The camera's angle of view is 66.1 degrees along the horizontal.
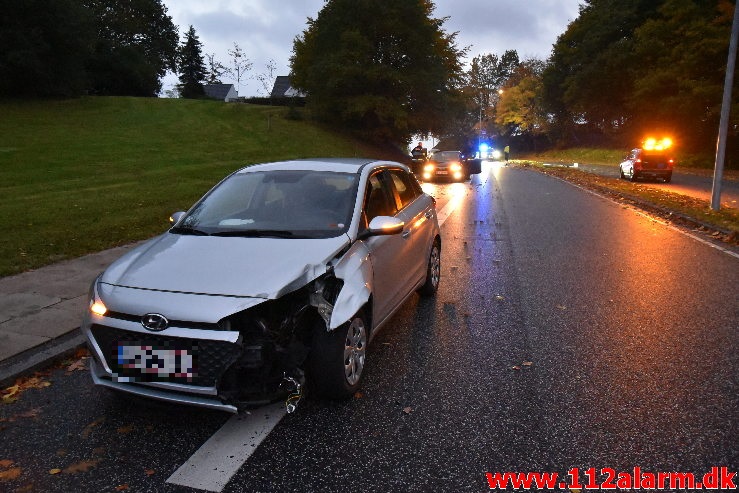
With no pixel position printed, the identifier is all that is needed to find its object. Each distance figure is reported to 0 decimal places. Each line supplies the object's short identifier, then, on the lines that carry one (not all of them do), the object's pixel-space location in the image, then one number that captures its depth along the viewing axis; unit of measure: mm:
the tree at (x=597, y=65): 54031
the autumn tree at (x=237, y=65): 48500
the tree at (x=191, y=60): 74081
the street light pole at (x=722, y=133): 12814
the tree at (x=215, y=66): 51675
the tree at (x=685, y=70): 36000
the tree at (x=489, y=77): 106950
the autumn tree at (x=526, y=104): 74350
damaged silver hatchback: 3174
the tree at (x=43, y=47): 34688
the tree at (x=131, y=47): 50406
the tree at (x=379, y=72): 40281
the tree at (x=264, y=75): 49925
